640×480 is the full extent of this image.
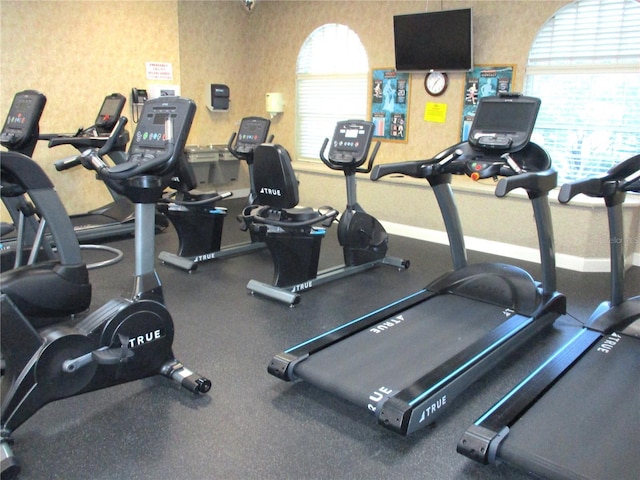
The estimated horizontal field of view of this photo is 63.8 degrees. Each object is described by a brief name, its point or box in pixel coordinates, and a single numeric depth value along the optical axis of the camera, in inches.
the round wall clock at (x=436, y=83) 225.7
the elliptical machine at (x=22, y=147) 141.7
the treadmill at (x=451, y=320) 99.4
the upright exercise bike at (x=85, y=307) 84.9
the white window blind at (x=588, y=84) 187.8
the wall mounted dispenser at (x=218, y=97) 289.6
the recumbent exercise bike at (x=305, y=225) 154.6
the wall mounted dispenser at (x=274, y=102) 292.4
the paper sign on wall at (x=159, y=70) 264.4
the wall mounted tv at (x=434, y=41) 210.4
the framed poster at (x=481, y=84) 209.8
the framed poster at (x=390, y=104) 241.3
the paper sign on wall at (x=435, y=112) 228.8
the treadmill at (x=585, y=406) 80.0
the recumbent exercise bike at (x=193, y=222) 188.7
